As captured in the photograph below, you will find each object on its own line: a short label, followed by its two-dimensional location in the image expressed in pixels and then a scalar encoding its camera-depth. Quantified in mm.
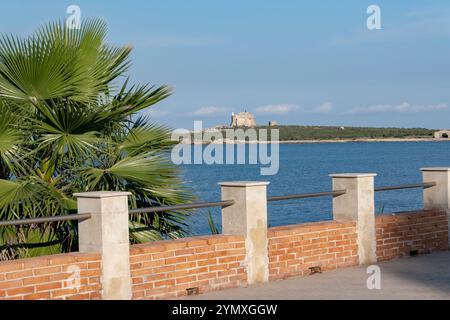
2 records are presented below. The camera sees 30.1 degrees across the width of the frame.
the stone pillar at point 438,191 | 13875
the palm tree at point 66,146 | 11281
